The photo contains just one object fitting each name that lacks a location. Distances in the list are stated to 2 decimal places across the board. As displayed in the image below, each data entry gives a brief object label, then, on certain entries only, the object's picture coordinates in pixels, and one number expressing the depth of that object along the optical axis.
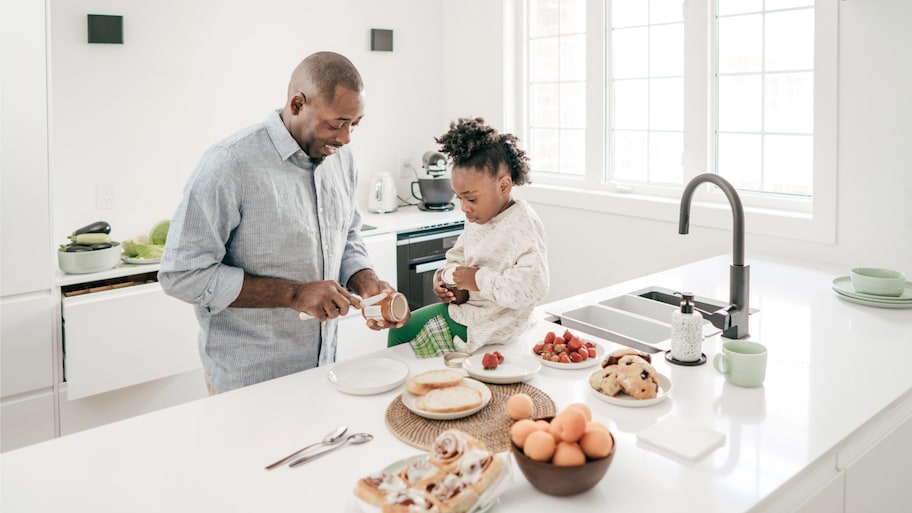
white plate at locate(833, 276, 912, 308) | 2.11
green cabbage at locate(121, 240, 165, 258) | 2.94
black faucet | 1.80
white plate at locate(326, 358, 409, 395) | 1.55
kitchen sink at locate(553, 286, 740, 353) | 2.06
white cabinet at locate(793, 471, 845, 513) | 1.27
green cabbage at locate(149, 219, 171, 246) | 3.17
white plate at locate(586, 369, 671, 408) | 1.47
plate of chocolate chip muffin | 1.48
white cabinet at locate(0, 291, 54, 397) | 2.54
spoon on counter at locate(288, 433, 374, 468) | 1.29
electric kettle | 4.02
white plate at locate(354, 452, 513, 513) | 1.05
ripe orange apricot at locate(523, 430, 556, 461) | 1.10
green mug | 1.55
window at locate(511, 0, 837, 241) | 2.73
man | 1.73
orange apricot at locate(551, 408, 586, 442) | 1.11
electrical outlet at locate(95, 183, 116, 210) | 3.15
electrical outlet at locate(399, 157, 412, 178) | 4.35
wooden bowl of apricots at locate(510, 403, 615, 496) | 1.09
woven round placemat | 1.33
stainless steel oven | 3.70
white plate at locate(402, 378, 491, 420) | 1.40
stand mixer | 4.04
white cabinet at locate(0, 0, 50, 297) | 2.42
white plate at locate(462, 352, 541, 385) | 1.60
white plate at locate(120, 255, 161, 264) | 2.91
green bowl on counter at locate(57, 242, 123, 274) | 2.71
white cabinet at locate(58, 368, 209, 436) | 2.75
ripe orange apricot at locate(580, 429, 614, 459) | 1.10
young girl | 1.81
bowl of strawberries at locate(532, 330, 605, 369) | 1.70
